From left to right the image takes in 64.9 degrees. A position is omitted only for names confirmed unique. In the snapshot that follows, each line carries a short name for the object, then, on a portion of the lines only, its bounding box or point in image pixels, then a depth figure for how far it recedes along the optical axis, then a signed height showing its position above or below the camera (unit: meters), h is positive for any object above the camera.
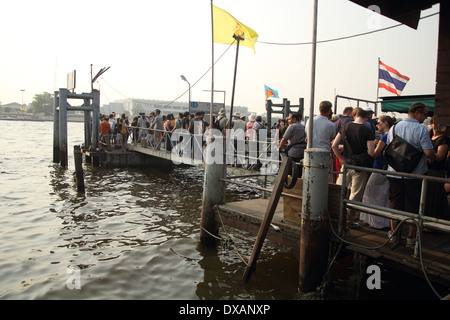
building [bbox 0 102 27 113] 190.12 +9.29
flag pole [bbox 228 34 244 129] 6.99 +1.12
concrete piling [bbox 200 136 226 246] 6.88 -1.09
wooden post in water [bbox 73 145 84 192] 13.22 -1.58
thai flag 13.70 +2.23
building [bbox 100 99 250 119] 175.73 +12.25
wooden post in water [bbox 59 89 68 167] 19.66 +0.01
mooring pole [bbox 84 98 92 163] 21.58 -0.07
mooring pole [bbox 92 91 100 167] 20.19 +0.52
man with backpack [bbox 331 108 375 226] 5.45 -0.17
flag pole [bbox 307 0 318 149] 5.27 +0.78
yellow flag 8.48 +2.58
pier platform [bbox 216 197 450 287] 4.24 -1.48
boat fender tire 5.17 -0.59
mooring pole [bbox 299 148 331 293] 4.86 -1.19
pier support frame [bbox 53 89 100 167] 19.80 +0.54
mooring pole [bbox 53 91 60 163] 20.78 -0.18
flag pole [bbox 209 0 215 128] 7.46 +1.80
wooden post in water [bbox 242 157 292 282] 5.22 -1.05
